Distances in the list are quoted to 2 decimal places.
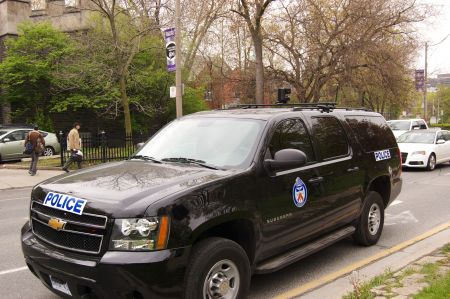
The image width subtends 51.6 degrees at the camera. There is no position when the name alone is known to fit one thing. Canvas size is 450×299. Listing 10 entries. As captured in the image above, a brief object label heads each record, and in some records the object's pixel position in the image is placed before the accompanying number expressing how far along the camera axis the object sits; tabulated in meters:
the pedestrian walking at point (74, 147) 15.96
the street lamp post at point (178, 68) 16.80
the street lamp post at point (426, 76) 37.45
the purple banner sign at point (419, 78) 33.22
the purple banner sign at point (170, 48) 16.91
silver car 19.50
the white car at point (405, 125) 22.86
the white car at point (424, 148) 15.57
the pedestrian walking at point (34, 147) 15.60
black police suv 3.40
